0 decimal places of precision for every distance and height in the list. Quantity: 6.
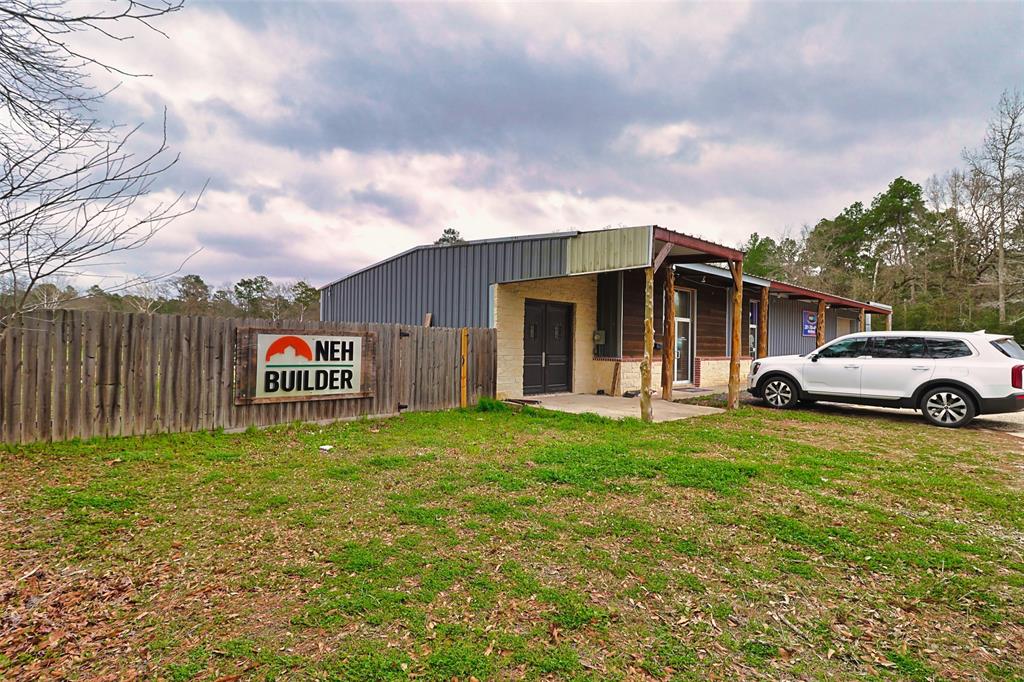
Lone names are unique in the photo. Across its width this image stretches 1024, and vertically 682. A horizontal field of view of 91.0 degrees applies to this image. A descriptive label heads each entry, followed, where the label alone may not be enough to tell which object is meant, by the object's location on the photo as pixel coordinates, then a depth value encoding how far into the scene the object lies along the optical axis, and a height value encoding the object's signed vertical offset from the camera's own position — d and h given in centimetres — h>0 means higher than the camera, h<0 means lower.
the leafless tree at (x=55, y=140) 278 +127
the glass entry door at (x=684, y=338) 1440 +41
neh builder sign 709 -26
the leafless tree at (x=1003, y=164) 2408 +962
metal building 959 +126
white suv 827 -36
